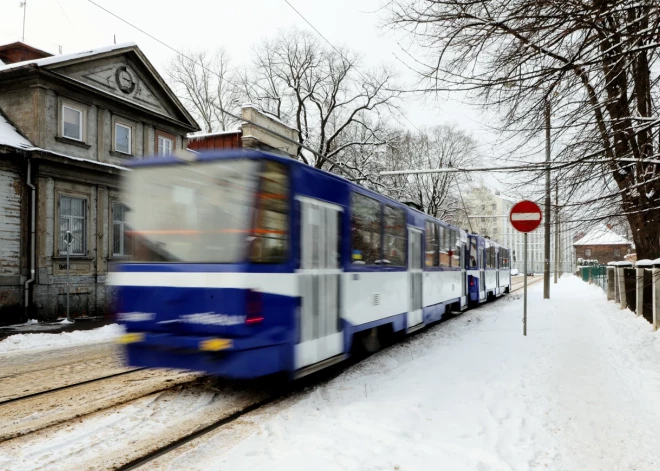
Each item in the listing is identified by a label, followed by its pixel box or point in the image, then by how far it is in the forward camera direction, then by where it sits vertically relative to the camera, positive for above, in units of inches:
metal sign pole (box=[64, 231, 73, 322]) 600.4 +14.3
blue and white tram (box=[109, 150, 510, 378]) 228.1 -6.3
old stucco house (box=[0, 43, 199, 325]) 634.8 +115.2
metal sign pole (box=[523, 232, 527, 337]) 442.1 -28.6
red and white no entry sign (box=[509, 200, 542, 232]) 427.2 +31.5
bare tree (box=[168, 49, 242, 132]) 1724.9 +529.8
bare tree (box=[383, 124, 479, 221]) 1599.4 +283.3
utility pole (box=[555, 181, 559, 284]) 368.8 +36.5
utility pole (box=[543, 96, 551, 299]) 320.1 +59.1
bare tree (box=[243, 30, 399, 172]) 1293.1 +394.8
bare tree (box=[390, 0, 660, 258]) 246.4 +99.3
